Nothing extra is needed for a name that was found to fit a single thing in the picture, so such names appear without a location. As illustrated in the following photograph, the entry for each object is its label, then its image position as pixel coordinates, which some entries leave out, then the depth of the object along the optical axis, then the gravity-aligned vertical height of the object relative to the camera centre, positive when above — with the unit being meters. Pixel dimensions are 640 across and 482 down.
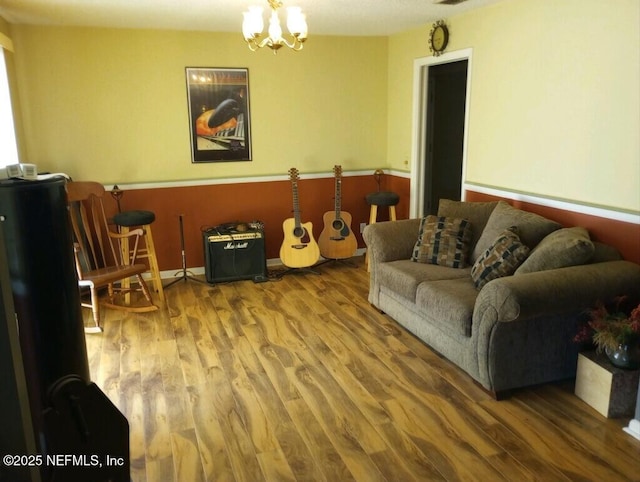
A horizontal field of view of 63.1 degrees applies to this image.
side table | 2.58 -1.30
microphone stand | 5.00 -1.37
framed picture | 4.92 +0.14
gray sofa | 2.69 -0.99
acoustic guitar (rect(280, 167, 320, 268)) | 5.04 -1.11
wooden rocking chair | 3.99 -1.03
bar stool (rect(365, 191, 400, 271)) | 5.23 -0.74
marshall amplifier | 4.88 -1.16
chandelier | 3.16 +0.61
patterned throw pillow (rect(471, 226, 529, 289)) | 3.12 -0.80
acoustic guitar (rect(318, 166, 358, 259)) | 5.31 -1.09
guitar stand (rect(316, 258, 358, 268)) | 5.44 -1.40
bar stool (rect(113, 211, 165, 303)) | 4.36 -0.87
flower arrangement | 2.54 -1.00
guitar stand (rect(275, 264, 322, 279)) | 5.19 -1.41
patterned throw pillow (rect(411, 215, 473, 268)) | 3.74 -0.84
